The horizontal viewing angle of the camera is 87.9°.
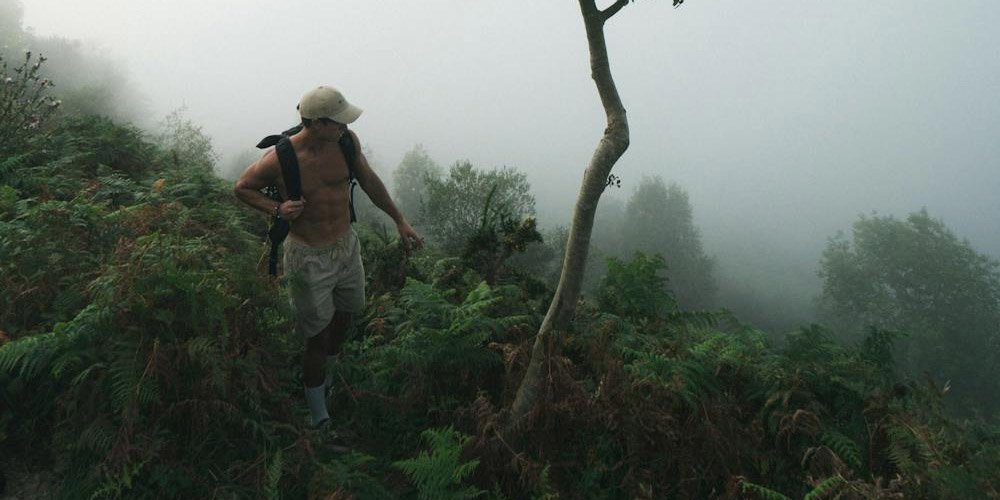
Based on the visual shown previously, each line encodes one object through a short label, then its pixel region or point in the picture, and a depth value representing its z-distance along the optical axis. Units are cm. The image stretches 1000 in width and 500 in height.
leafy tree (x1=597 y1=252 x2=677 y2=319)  636
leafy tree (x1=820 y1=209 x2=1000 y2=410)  4125
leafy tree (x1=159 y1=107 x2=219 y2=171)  2531
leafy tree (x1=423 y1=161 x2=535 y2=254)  3325
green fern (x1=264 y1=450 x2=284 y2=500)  306
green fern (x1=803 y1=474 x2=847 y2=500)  316
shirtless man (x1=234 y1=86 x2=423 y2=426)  381
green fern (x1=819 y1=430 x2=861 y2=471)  376
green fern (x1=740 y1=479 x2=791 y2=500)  305
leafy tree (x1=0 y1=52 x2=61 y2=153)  644
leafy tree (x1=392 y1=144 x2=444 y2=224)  5672
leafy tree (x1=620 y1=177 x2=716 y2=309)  5553
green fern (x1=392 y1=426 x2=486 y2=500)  321
